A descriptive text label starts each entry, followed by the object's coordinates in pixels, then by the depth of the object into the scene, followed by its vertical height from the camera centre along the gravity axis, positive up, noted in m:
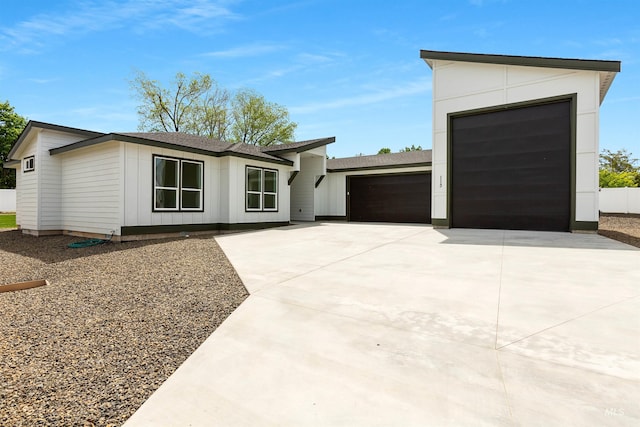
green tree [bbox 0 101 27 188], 28.73 +7.01
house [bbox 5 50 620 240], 8.57 +1.33
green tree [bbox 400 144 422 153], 53.46 +10.63
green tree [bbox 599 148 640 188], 26.59 +4.64
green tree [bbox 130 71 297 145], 25.41 +8.29
